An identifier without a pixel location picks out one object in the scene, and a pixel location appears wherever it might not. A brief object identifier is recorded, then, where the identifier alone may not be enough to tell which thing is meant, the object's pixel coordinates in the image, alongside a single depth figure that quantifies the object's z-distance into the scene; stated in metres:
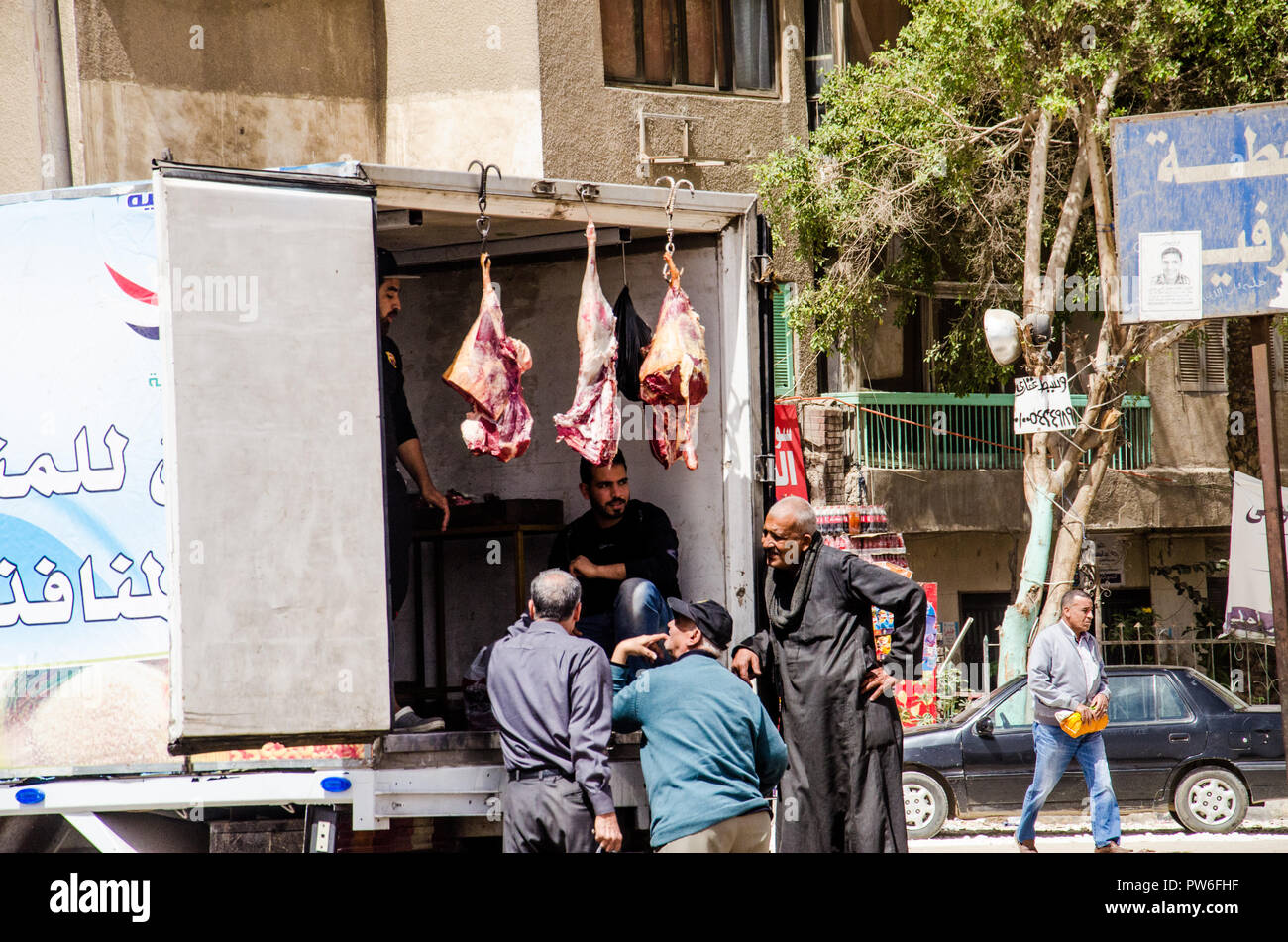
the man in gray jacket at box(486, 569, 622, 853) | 11.42
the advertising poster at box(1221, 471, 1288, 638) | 31.09
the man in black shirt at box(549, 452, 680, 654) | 13.62
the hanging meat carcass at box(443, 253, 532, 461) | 13.10
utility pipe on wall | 18.81
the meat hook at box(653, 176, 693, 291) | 13.56
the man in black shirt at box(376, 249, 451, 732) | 12.39
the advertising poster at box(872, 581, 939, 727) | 33.09
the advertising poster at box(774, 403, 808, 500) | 27.83
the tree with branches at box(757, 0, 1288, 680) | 28.77
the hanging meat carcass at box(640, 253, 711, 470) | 13.50
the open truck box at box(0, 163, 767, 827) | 10.58
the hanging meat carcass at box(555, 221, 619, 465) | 13.45
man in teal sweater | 11.48
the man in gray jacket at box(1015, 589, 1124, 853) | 19.81
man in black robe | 13.03
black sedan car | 26.31
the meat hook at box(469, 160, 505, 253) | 12.28
